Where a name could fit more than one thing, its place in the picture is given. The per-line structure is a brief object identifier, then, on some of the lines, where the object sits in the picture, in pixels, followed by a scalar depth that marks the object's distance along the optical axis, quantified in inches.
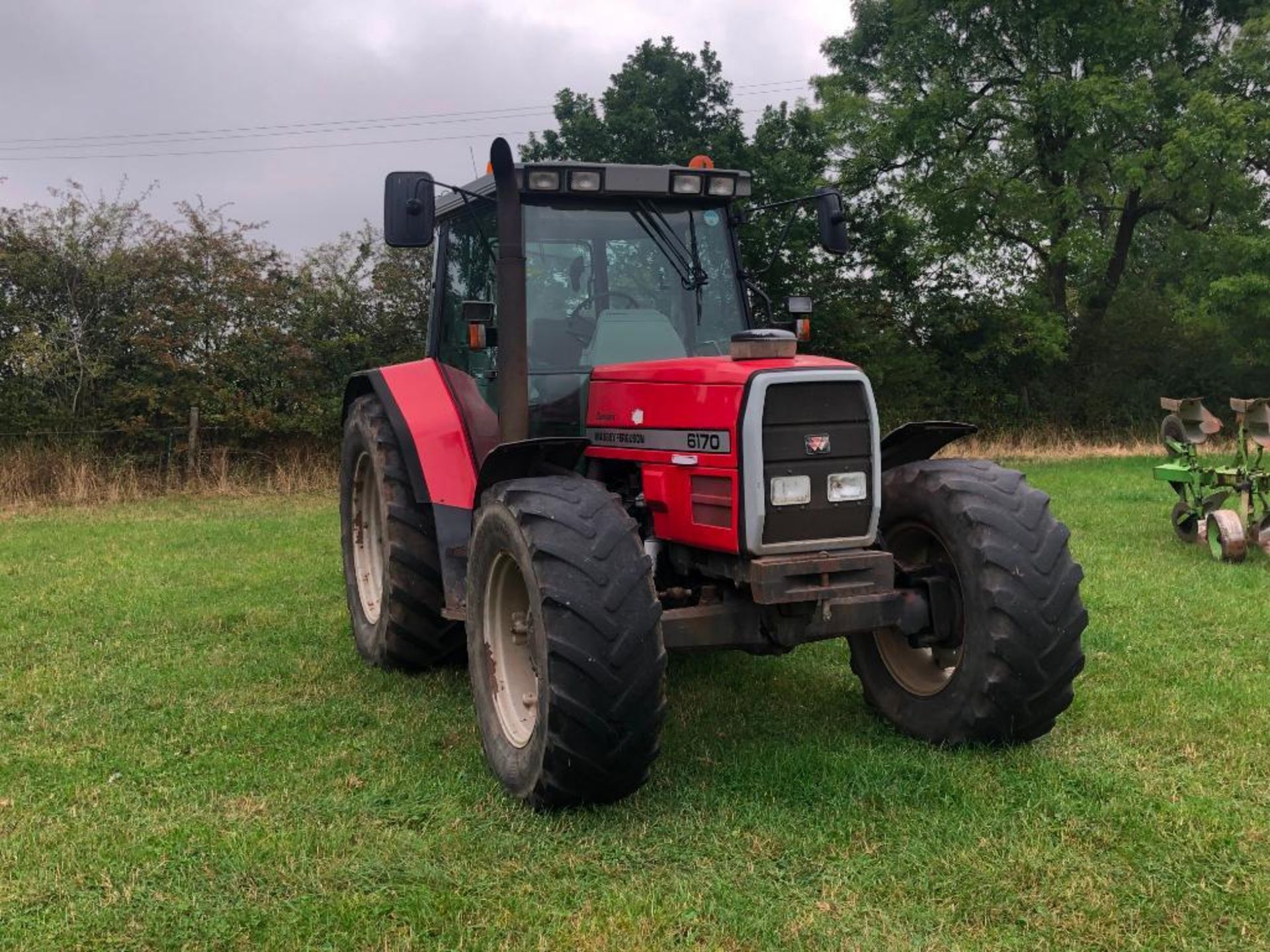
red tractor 126.6
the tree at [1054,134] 738.8
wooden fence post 538.9
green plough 301.3
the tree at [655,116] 787.4
